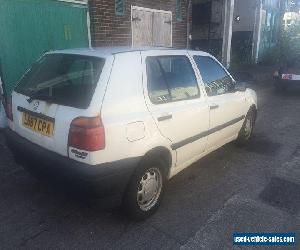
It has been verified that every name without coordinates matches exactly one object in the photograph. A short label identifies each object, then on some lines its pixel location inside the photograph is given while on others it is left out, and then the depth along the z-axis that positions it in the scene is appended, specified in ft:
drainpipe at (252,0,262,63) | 55.24
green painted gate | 19.43
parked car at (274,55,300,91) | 34.88
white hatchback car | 9.00
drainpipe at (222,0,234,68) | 45.04
